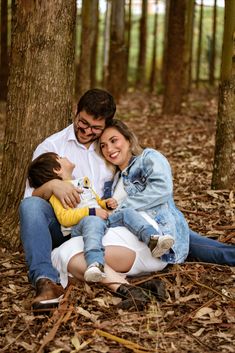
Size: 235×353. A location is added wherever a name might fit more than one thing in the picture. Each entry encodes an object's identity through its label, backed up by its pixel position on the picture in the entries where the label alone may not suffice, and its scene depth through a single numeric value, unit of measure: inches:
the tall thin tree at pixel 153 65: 928.3
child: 184.2
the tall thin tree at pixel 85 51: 512.1
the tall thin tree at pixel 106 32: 808.9
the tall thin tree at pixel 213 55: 903.7
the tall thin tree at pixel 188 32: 622.8
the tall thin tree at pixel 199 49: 896.8
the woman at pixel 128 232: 191.6
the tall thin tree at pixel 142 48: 867.9
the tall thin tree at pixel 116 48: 597.9
